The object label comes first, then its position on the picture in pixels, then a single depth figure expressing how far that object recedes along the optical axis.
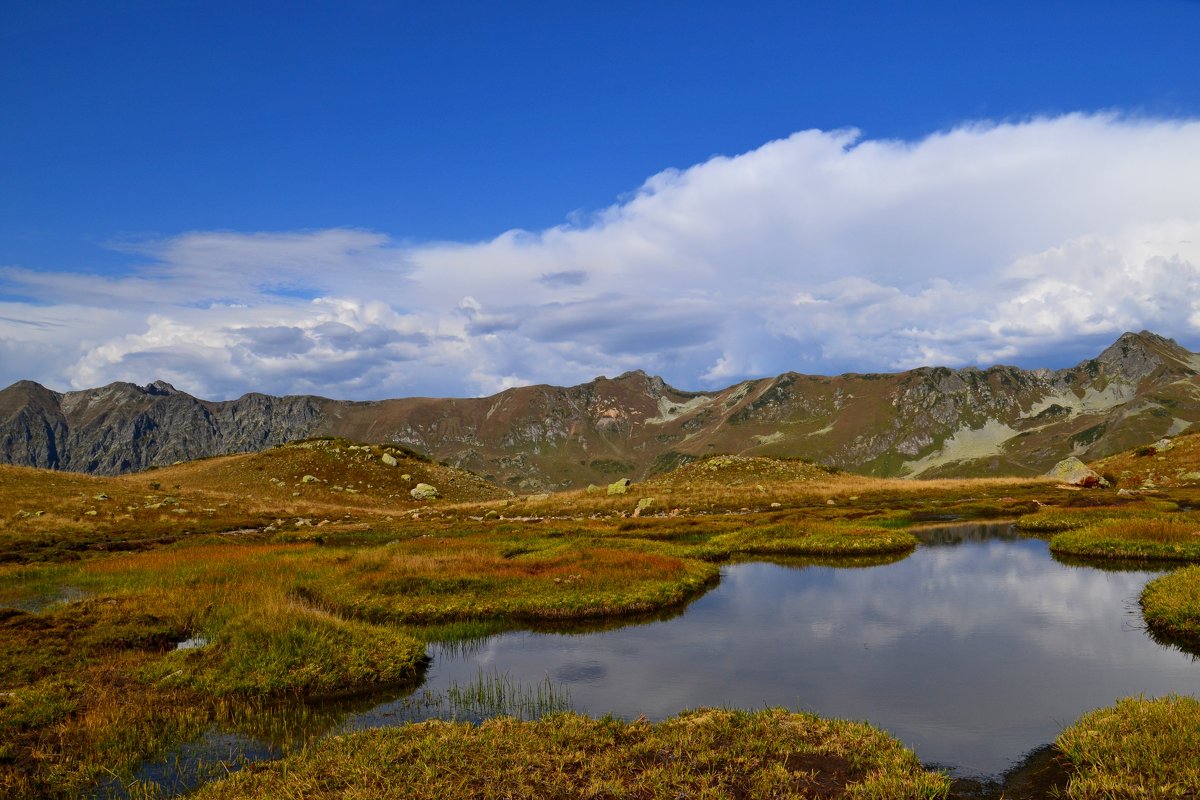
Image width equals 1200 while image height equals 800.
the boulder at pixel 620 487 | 103.88
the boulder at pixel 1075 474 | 93.25
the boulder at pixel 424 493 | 112.38
